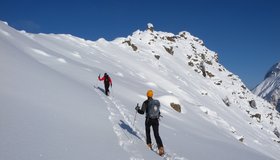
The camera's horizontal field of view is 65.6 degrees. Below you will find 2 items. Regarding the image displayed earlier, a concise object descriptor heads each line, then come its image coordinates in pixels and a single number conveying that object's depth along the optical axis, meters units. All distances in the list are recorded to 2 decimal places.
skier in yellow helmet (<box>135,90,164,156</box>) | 7.75
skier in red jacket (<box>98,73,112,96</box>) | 14.83
